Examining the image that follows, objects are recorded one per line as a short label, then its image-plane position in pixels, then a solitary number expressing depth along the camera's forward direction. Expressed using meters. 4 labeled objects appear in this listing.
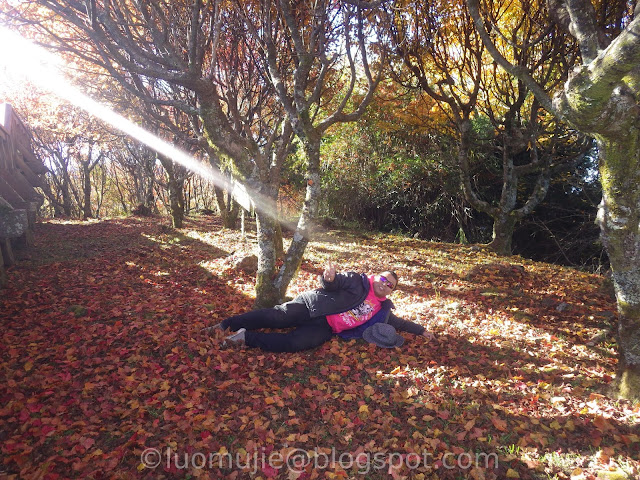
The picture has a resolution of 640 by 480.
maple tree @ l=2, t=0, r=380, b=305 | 5.25
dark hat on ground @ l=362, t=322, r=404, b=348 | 4.90
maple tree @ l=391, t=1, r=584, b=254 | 9.37
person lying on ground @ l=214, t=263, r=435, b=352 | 4.76
